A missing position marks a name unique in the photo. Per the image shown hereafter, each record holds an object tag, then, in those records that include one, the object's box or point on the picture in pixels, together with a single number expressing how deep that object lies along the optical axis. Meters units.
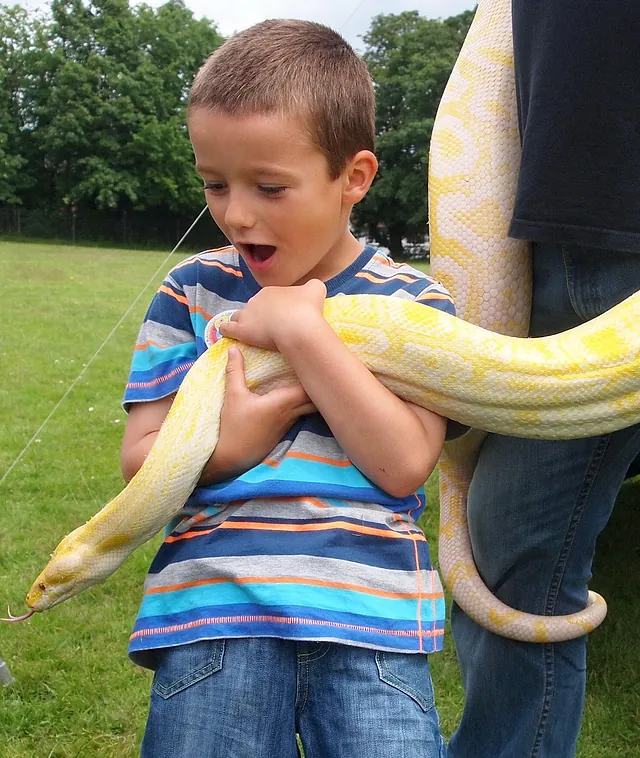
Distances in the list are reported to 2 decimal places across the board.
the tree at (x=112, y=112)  42.91
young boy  1.75
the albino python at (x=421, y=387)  1.87
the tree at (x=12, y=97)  41.28
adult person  2.03
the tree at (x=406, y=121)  39.16
